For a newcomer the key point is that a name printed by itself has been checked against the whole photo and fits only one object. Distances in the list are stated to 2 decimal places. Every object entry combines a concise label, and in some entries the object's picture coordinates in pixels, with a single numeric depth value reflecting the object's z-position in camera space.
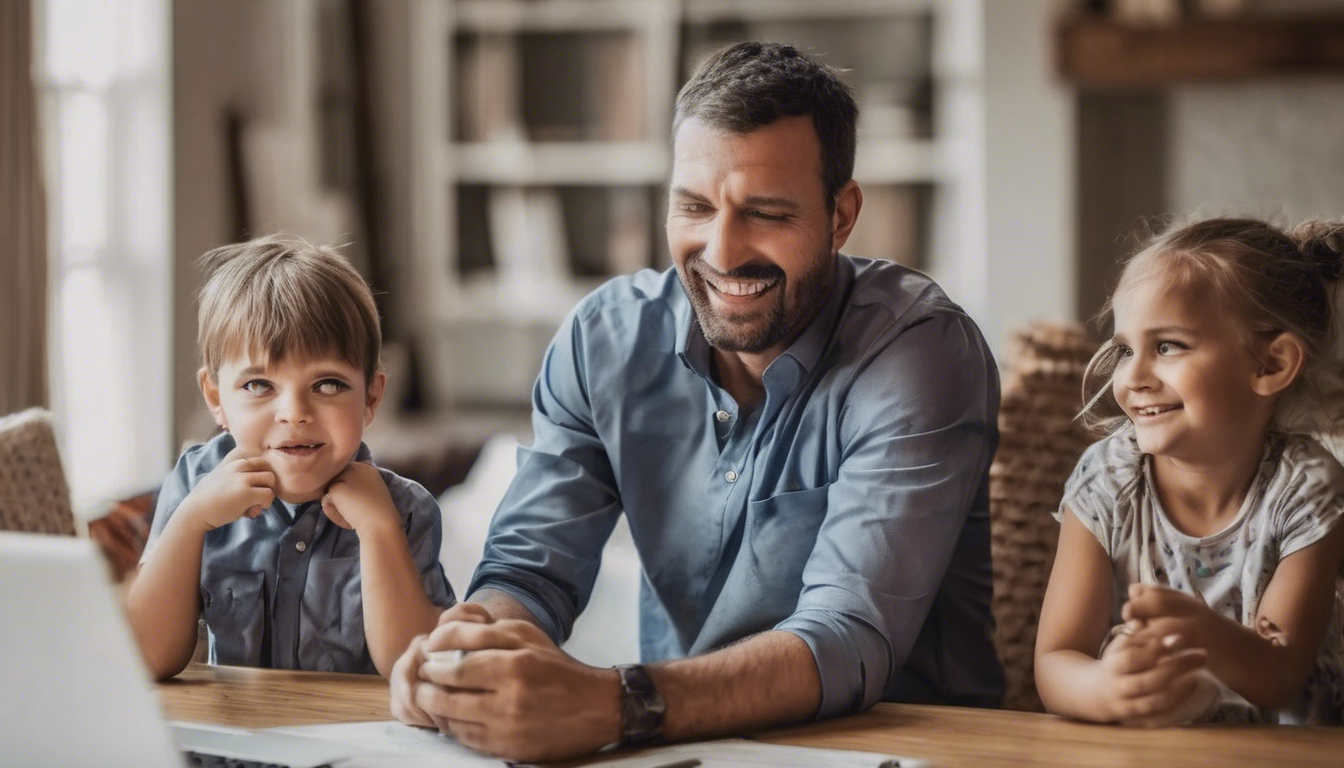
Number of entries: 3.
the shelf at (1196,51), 4.08
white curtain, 3.40
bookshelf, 4.44
